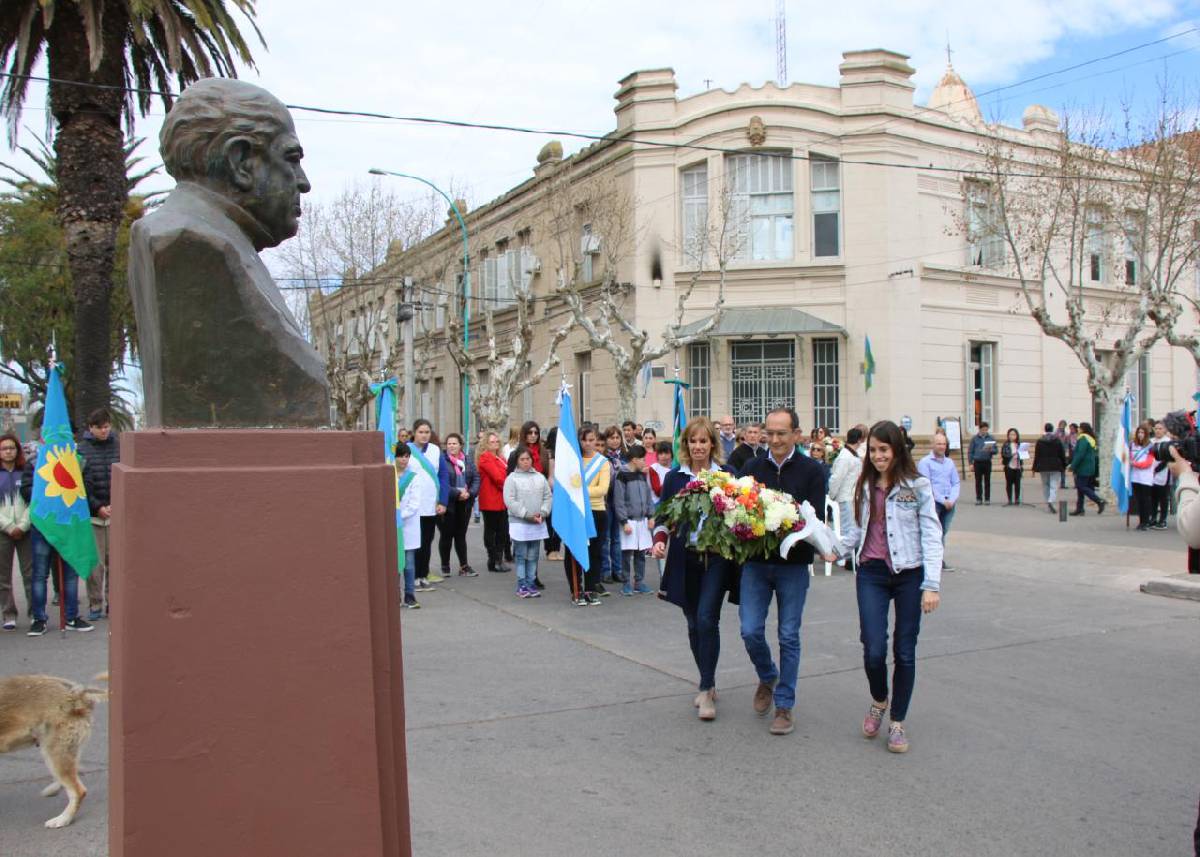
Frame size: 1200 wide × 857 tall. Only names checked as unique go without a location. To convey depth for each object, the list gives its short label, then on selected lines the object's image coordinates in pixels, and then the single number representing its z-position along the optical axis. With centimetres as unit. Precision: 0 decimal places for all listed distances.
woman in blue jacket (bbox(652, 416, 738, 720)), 643
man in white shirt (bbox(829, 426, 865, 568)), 967
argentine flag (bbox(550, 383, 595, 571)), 1101
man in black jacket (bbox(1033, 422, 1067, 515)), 2033
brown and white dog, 482
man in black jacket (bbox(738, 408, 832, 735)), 614
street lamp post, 2821
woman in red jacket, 1340
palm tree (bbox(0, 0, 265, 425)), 1369
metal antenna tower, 3538
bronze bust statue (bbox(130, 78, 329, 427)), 330
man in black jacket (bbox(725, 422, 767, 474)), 733
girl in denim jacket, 577
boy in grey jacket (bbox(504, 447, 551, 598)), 1145
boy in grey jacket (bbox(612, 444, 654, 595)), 1188
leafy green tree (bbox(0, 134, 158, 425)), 2762
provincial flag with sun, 929
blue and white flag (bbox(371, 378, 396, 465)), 1171
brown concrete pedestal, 290
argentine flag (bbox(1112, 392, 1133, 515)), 1786
